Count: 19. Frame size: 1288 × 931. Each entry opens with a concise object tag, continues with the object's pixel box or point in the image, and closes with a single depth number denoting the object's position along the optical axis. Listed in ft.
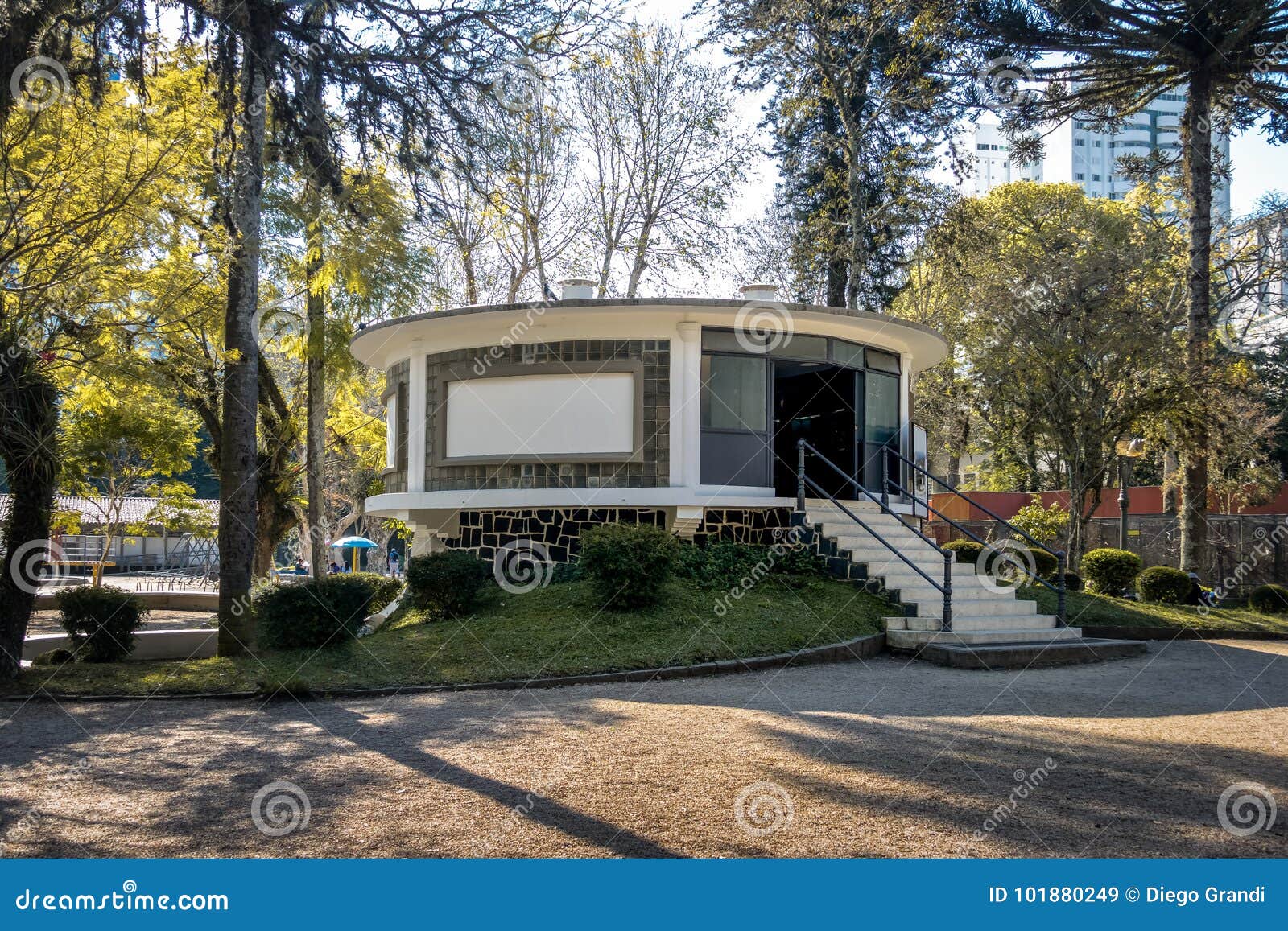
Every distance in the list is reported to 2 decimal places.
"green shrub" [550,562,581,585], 44.11
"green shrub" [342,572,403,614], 51.88
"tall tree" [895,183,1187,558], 59.36
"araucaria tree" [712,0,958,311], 75.36
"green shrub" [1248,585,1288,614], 55.36
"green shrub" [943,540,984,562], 55.31
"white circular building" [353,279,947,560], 44.88
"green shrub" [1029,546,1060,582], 58.49
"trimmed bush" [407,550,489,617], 41.42
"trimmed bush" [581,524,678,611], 38.04
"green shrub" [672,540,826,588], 42.83
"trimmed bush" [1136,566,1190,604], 55.31
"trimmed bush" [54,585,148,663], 38.75
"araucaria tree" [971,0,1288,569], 58.75
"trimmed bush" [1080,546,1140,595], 57.31
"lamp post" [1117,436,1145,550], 72.43
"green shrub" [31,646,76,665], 39.91
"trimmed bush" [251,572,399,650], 36.24
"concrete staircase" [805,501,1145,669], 38.04
